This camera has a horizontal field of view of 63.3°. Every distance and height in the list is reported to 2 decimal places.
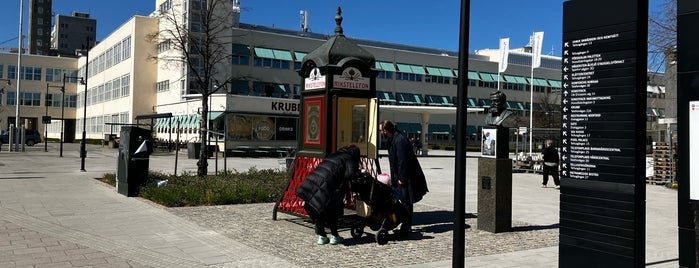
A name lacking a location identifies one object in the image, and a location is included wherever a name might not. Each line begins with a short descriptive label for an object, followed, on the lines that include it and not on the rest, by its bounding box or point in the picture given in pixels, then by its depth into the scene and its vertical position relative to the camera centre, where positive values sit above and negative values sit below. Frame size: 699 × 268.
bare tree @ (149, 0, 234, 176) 16.64 +3.14
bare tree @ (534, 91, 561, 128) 60.59 +3.61
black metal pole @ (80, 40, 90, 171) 21.55 -0.62
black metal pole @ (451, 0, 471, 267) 4.47 +0.00
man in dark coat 8.49 -0.41
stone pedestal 8.97 -0.75
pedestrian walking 18.64 -0.53
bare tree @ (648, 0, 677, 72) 17.52 +3.45
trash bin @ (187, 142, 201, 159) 34.53 -0.71
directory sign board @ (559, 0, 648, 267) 4.57 +0.13
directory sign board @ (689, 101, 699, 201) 4.20 +0.00
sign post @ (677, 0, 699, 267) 4.21 +0.18
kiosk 9.36 +0.60
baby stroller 8.03 -0.90
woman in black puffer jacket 7.44 -0.57
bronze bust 9.42 +0.59
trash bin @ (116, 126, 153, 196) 13.27 -0.51
